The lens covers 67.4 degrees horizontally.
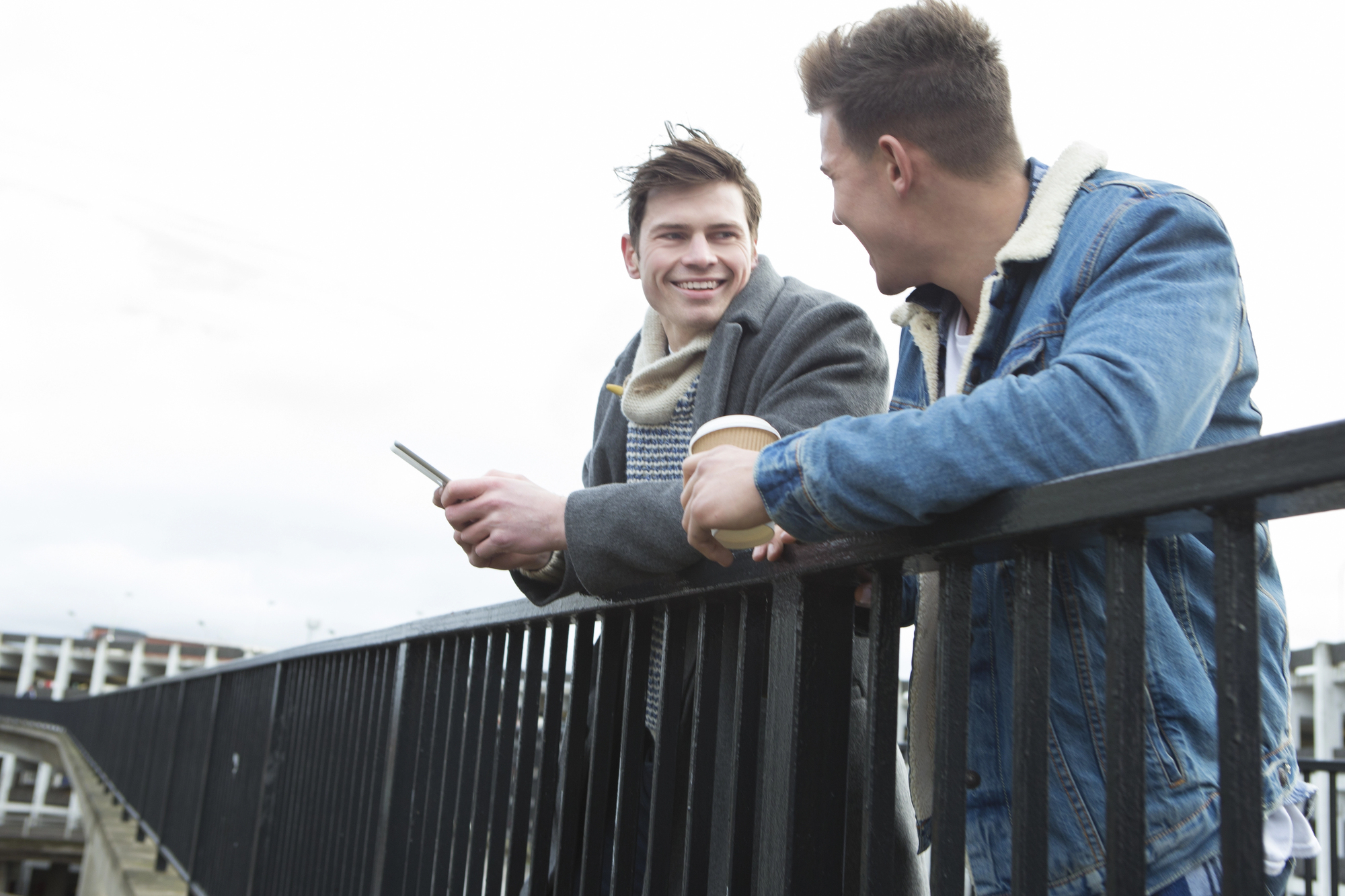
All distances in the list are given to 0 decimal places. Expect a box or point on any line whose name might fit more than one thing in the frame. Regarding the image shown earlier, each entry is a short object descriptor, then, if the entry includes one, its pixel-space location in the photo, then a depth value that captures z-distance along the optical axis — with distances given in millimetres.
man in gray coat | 1711
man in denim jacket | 973
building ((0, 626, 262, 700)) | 53969
